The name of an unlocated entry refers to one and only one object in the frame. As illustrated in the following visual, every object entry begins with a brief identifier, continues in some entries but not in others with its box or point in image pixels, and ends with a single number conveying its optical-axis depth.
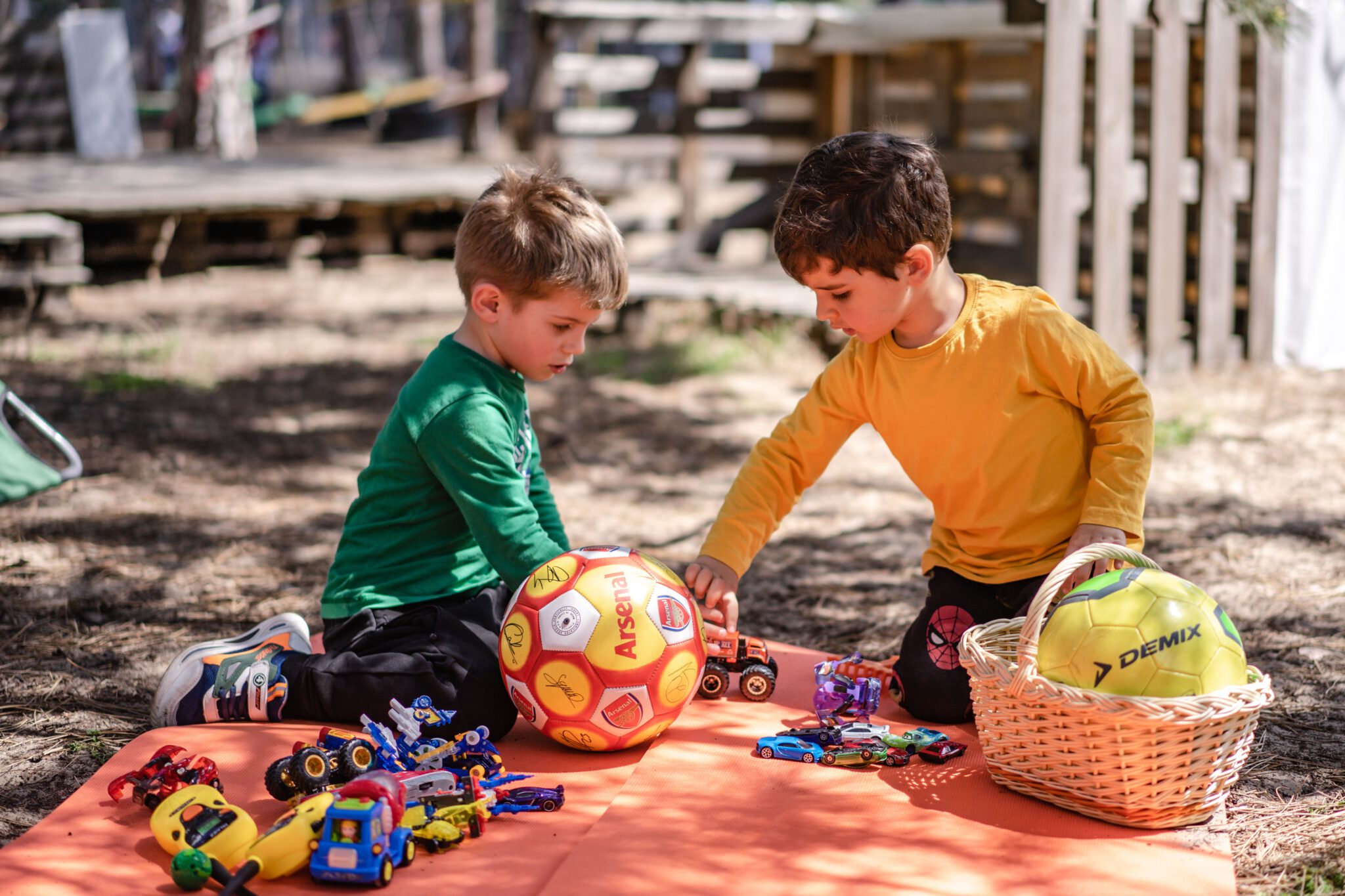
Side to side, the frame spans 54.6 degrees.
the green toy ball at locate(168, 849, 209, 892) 2.46
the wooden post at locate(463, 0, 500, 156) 15.94
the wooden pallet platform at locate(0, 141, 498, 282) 9.70
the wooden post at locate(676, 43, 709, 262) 10.16
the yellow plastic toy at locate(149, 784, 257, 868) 2.56
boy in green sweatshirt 3.22
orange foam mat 2.54
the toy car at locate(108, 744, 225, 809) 2.81
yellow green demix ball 2.63
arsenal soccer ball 3.03
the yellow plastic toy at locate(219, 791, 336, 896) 2.50
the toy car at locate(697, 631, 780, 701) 3.51
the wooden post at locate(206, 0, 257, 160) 14.26
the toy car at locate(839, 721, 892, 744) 3.13
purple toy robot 3.30
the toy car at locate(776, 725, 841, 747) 3.15
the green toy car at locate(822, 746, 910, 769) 3.07
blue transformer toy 2.93
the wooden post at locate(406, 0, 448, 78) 30.33
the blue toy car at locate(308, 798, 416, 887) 2.49
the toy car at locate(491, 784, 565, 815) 2.85
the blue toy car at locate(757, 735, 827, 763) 3.10
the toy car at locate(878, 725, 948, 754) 3.12
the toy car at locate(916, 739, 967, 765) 3.09
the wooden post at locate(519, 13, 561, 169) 9.94
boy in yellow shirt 3.08
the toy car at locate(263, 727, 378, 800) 2.79
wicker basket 2.57
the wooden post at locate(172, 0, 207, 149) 13.79
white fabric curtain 7.51
